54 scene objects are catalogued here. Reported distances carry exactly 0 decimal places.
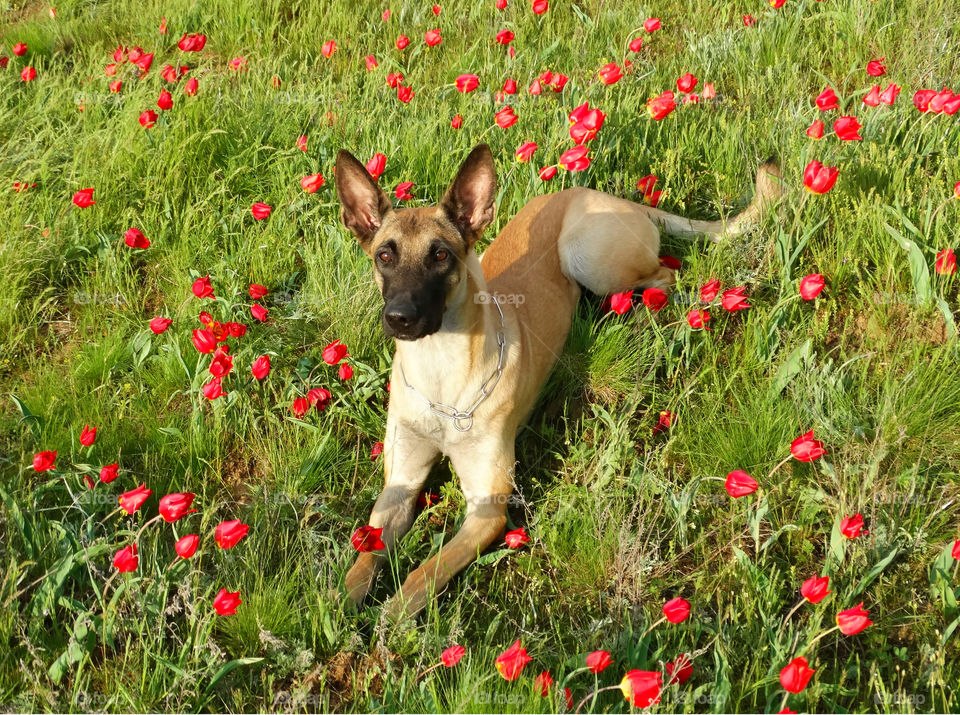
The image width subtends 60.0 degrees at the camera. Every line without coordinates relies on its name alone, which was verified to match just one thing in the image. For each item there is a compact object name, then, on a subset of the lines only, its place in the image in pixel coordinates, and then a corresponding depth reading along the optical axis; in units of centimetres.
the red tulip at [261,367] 337
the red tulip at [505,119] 434
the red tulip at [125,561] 237
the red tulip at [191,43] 516
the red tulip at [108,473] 278
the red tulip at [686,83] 452
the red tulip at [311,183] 422
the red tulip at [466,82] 482
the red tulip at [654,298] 380
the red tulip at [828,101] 385
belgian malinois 330
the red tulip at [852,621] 217
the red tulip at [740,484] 261
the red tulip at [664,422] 366
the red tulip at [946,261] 345
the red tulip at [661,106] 421
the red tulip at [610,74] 457
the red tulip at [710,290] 355
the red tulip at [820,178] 340
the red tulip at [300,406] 351
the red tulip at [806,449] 267
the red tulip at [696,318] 353
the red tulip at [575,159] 399
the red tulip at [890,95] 402
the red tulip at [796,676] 207
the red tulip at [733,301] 336
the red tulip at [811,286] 329
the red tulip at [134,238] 397
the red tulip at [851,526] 250
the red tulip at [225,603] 234
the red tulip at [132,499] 253
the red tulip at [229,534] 241
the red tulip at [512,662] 221
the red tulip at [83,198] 414
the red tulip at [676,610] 234
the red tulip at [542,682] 226
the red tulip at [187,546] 241
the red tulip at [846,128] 363
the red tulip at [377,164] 427
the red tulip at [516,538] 301
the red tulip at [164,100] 465
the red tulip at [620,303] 373
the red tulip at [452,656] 233
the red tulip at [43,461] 271
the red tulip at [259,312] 376
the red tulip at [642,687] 200
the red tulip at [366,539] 287
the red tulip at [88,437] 300
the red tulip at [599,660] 222
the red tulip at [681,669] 230
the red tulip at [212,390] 321
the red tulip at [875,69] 444
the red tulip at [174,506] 243
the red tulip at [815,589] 232
